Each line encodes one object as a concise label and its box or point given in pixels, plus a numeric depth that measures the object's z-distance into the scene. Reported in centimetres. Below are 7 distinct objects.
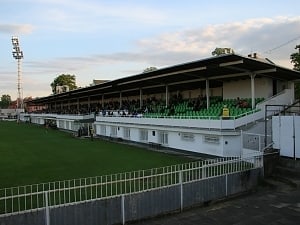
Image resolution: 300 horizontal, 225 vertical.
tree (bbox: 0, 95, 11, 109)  18400
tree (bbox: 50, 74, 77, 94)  12259
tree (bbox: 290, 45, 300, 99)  4050
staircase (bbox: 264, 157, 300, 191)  1355
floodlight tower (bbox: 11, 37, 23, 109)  8562
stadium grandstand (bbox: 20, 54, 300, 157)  2088
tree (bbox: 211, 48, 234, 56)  5466
